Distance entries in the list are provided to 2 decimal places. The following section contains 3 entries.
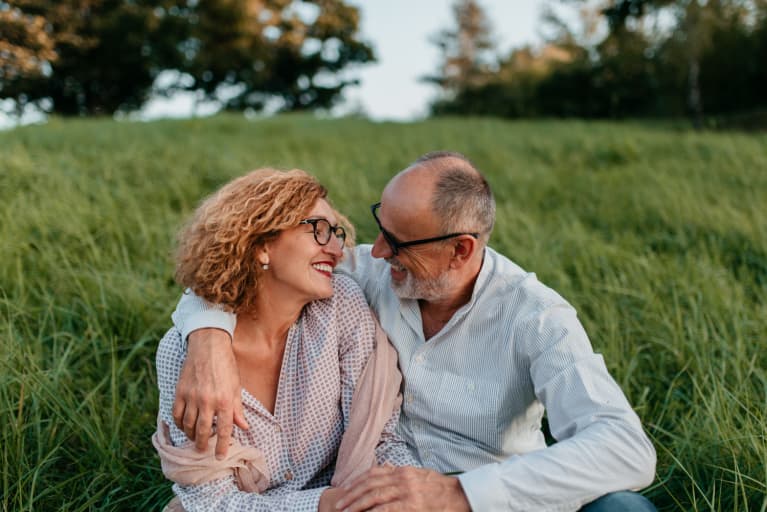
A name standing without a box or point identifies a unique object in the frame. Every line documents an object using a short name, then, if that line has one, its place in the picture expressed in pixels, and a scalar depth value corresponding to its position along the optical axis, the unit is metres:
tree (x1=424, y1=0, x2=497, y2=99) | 44.03
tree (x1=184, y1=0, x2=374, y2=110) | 27.48
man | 1.92
